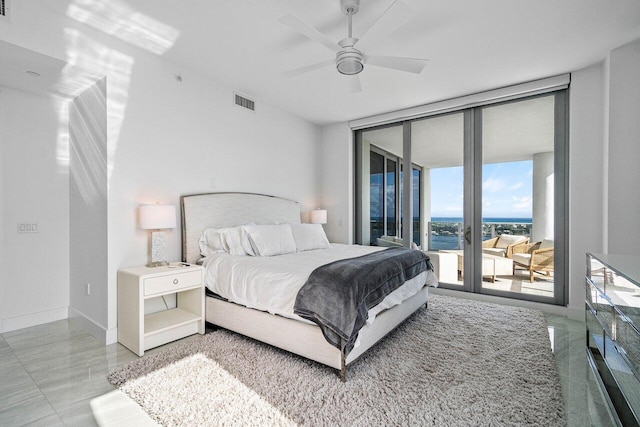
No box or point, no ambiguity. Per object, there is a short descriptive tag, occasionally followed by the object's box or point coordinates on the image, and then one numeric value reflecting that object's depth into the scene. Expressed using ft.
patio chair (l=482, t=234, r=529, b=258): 13.43
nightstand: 8.46
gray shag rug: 5.88
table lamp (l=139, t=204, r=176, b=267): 9.33
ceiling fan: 6.78
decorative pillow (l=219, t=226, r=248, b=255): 10.92
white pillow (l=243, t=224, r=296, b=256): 11.11
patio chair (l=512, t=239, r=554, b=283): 12.67
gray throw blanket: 6.93
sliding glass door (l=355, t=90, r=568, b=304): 12.57
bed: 7.58
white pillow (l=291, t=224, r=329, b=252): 12.96
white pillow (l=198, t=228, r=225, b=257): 11.16
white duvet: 8.10
